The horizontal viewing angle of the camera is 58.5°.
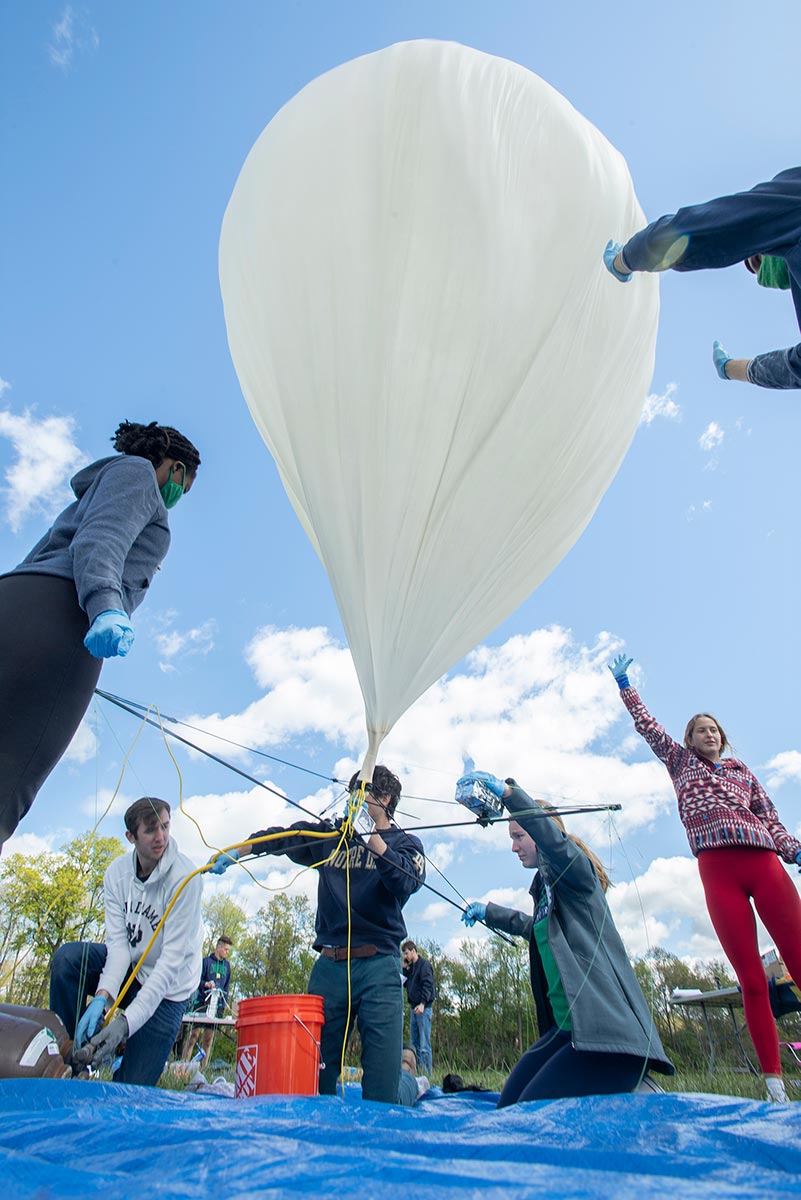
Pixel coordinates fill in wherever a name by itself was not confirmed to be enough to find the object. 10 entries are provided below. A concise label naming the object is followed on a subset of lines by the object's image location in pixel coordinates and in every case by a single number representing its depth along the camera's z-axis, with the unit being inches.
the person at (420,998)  281.7
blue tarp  39.1
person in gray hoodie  57.8
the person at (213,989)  280.8
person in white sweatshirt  104.3
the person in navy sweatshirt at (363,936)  110.9
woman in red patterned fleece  109.0
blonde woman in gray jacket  94.6
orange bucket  100.3
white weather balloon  107.3
